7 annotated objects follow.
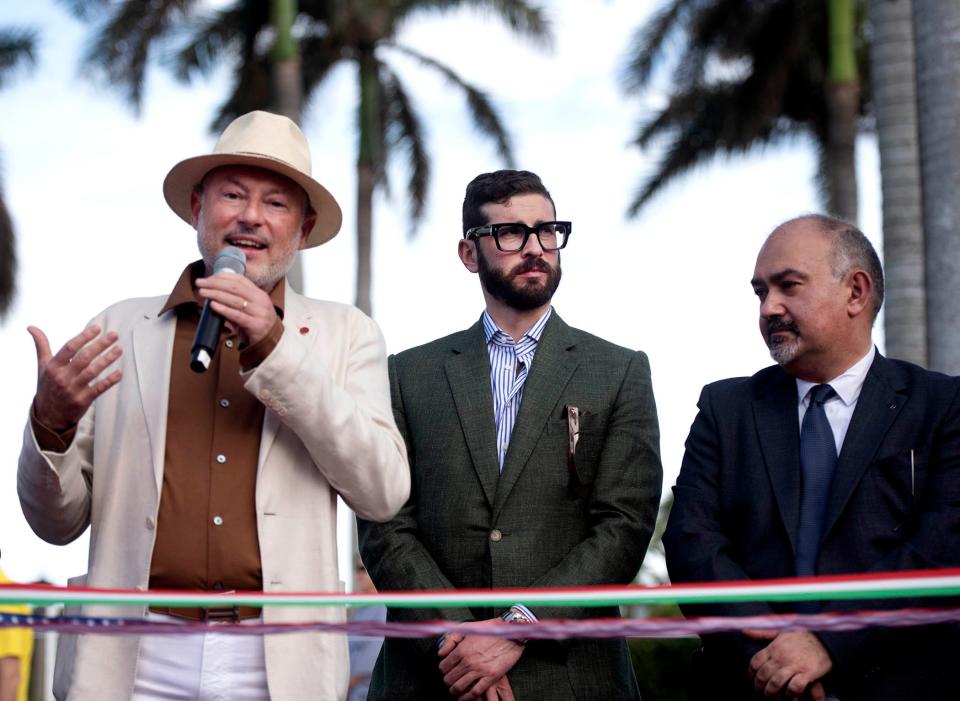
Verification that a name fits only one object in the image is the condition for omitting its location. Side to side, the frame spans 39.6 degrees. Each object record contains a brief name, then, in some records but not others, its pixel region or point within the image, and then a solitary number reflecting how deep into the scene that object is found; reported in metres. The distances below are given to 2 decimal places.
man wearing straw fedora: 3.51
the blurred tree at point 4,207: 29.12
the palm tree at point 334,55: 21.66
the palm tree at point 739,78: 23.08
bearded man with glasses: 4.36
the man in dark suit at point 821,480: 3.96
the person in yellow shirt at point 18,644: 4.66
